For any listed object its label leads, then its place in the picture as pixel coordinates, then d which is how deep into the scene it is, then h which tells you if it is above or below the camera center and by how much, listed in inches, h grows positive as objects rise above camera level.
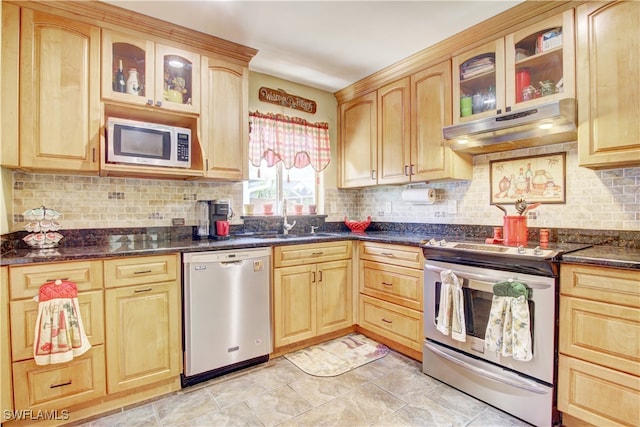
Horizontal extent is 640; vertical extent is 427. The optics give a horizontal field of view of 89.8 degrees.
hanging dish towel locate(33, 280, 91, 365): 66.9 -23.7
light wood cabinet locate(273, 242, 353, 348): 104.0 -27.3
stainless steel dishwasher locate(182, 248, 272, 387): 86.4 -28.0
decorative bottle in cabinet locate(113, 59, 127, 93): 88.4 +36.3
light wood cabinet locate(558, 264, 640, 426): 60.9 -27.0
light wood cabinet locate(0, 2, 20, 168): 74.7 +30.4
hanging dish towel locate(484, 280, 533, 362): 71.0 -25.4
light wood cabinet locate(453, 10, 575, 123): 79.8 +40.0
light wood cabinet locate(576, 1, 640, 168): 69.7 +28.8
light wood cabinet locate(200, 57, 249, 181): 100.6 +30.3
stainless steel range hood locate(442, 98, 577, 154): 76.6 +21.8
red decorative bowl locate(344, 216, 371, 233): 144.5 -5.8
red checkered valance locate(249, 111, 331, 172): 123.6 +29.2
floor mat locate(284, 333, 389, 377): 96.8 -46.9
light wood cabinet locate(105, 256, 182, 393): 77.0 -29.0
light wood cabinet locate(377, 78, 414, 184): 117.0 +29.8
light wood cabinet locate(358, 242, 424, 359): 100.2 -27.8
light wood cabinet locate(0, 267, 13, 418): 65.7 -27.4
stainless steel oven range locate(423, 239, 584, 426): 69.8 -28.2
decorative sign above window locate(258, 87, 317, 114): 125.7 +46.3
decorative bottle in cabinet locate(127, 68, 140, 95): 89.2 +36.3
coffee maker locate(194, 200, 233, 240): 107.6 -0.7
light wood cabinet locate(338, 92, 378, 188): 130.6 +30.2
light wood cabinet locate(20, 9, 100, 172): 77.3 +30.3
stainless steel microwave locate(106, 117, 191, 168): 84.7 +19.5
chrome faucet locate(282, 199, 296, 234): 126.3 -4.5
